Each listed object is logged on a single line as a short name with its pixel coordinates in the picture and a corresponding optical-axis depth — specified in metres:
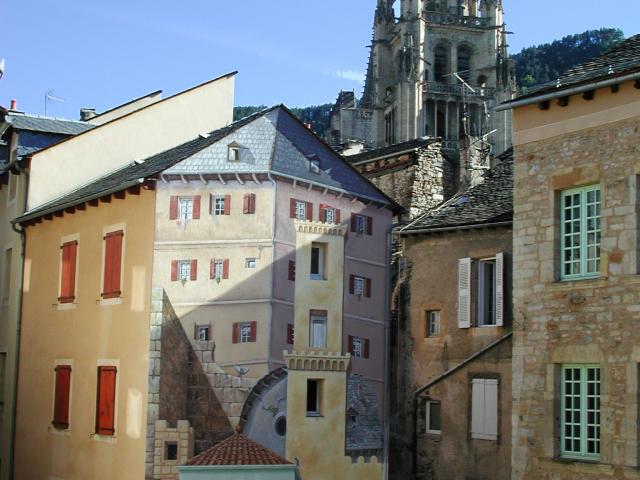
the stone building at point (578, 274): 16.86
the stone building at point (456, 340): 21.86
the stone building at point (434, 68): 99.50
